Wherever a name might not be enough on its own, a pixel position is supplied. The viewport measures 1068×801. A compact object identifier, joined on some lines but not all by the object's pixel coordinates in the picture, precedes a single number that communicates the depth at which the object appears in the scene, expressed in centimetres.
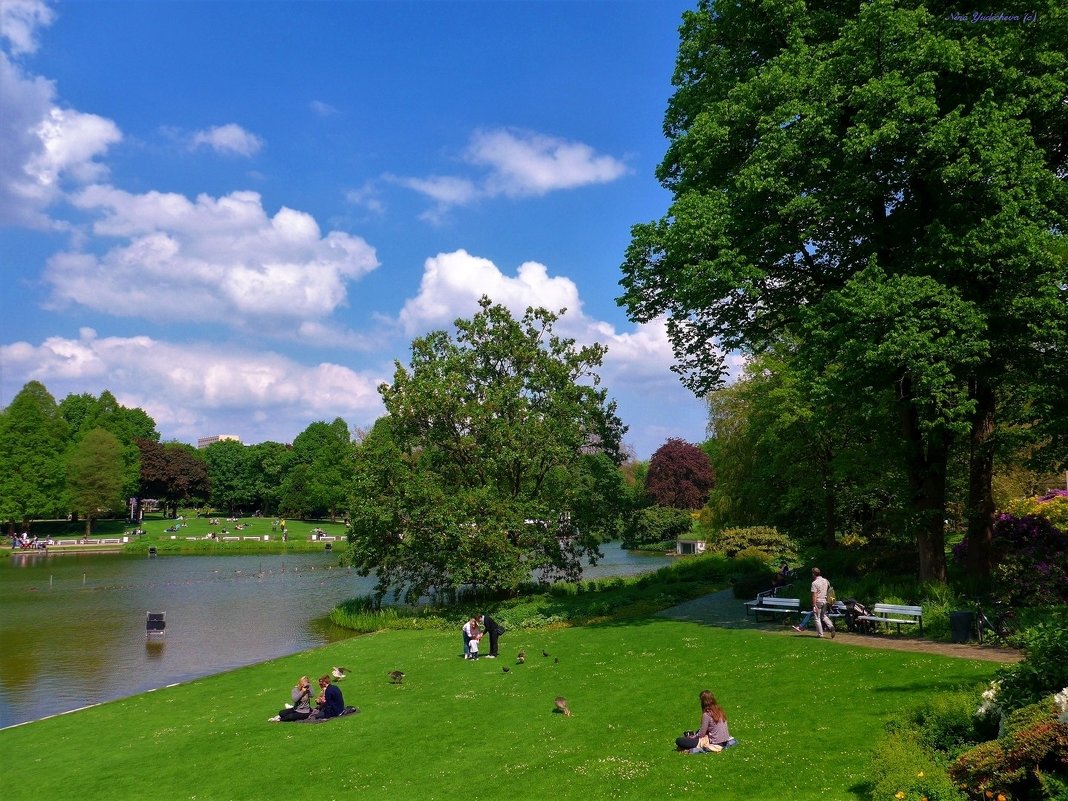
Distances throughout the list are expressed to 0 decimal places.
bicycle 1780
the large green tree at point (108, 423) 10556
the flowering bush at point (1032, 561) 2019
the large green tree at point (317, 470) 11319
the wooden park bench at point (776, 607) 2381
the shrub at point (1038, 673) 984
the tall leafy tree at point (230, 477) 13000
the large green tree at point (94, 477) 9319
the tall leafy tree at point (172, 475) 11494
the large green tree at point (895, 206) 1888
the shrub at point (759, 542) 4256
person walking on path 2084
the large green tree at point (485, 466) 3584
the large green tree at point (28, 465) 8906
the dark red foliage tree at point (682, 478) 9819
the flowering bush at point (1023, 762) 824
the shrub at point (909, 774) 856
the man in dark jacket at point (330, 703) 1884
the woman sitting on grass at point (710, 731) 1246
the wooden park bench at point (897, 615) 1995
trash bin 1825
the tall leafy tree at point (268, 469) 12862
